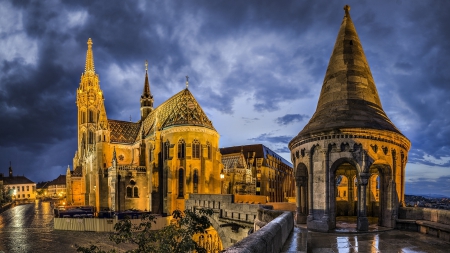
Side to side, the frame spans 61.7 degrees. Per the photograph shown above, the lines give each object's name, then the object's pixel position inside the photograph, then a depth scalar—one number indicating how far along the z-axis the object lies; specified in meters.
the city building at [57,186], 149.81
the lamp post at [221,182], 51.05
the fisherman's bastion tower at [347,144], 15.04
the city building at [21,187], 149.75
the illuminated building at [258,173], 58.34
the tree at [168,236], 14.09
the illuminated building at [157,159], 48.69
